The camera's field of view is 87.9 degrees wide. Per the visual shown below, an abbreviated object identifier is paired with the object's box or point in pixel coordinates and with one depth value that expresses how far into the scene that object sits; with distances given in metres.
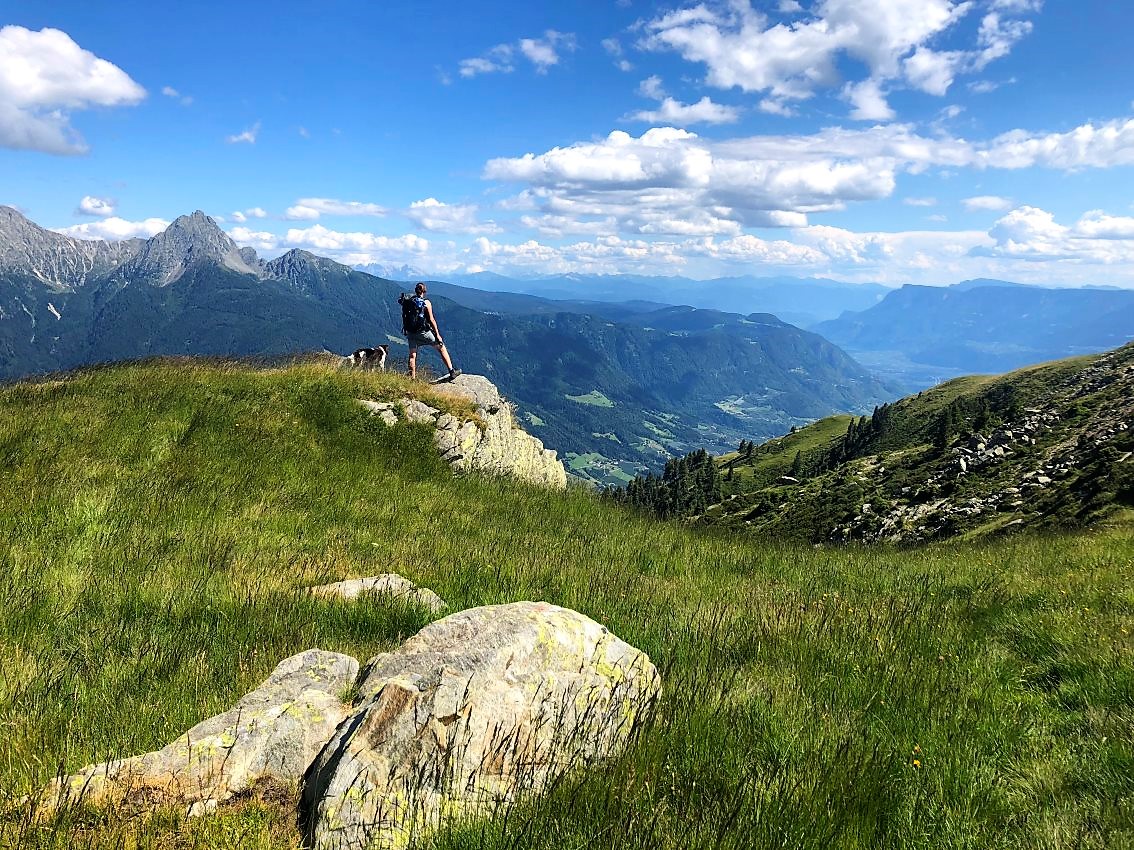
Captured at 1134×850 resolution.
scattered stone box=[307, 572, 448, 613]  6.30
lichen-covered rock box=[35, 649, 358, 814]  2.88
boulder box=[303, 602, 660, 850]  2.86
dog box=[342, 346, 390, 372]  18.06
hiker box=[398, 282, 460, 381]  17.69
